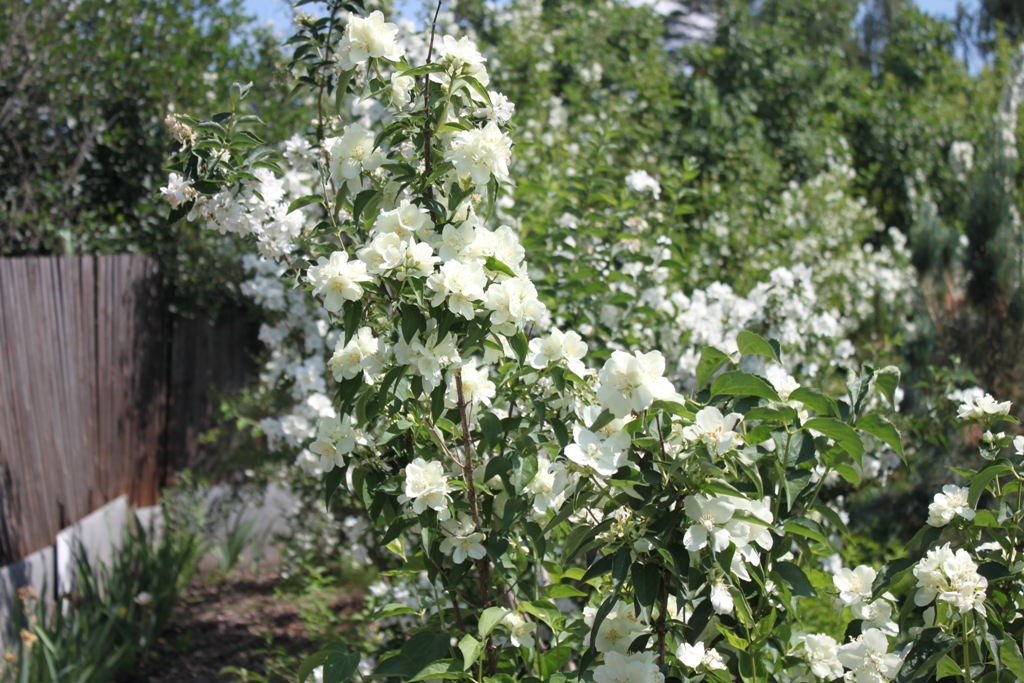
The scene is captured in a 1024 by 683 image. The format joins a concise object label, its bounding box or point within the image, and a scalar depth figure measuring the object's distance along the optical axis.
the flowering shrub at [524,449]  1.19
